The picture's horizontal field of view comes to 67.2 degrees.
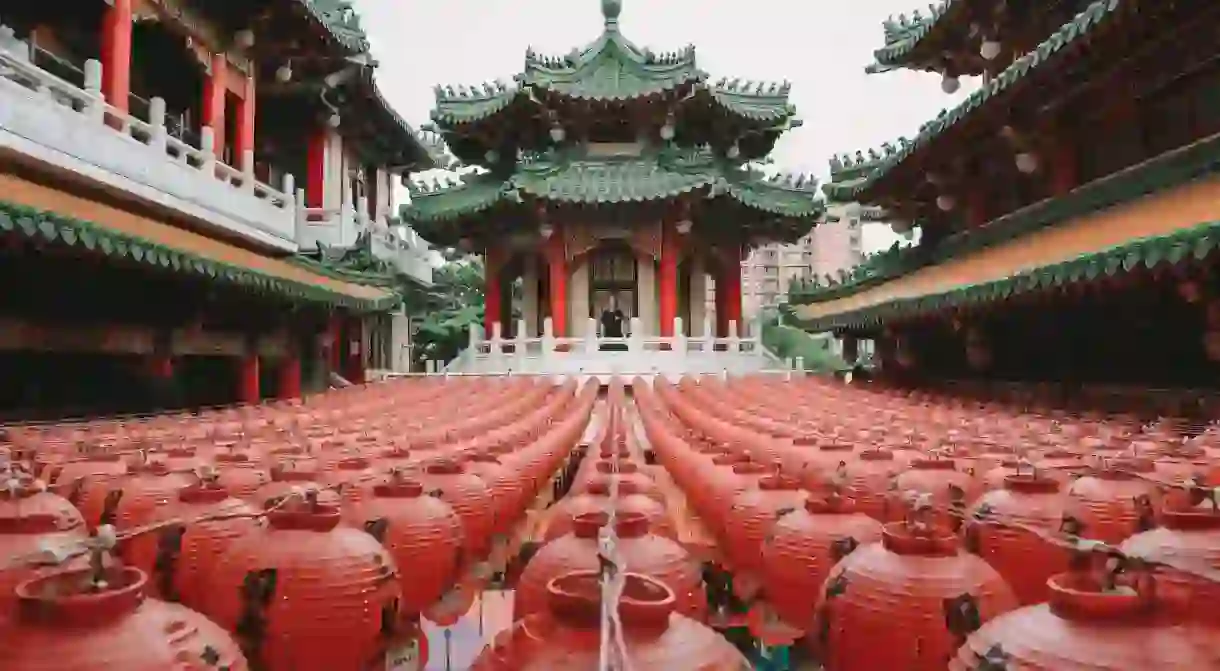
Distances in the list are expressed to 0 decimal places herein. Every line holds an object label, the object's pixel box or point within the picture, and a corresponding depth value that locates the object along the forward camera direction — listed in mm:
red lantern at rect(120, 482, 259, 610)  2686
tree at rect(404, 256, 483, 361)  21719
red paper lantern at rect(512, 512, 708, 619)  2398
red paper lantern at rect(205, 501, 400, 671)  2363
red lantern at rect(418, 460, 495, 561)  3748
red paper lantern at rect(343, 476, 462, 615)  3047
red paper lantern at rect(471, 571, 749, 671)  1607
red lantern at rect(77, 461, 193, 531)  3246
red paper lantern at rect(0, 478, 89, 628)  2098
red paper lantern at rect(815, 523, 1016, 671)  2158
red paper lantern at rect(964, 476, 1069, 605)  2734
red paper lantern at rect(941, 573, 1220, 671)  1569
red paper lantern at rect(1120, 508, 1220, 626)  2023
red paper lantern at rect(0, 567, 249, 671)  1588
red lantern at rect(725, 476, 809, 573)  3342
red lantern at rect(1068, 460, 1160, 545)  2966
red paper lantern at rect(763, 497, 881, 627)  2791
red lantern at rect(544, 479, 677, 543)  3023
